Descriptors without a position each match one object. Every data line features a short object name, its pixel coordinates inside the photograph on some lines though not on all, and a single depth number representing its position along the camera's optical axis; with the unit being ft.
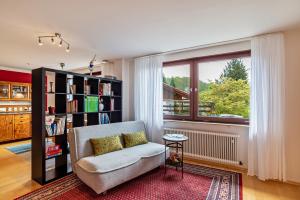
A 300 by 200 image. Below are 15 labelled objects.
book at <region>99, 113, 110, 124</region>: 11.82
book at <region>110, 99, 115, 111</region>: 12.52
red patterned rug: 7.35
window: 10.43
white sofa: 7.25
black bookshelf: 8.43
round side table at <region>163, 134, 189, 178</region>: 9.29
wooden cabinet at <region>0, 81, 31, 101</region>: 16.19
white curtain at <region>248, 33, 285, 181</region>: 8.57
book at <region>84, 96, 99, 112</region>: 10.69
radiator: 10.08
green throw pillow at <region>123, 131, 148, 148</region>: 10.09
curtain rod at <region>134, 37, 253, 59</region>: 9.68
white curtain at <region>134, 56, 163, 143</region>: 12.18
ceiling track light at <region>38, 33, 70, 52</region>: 9.25
